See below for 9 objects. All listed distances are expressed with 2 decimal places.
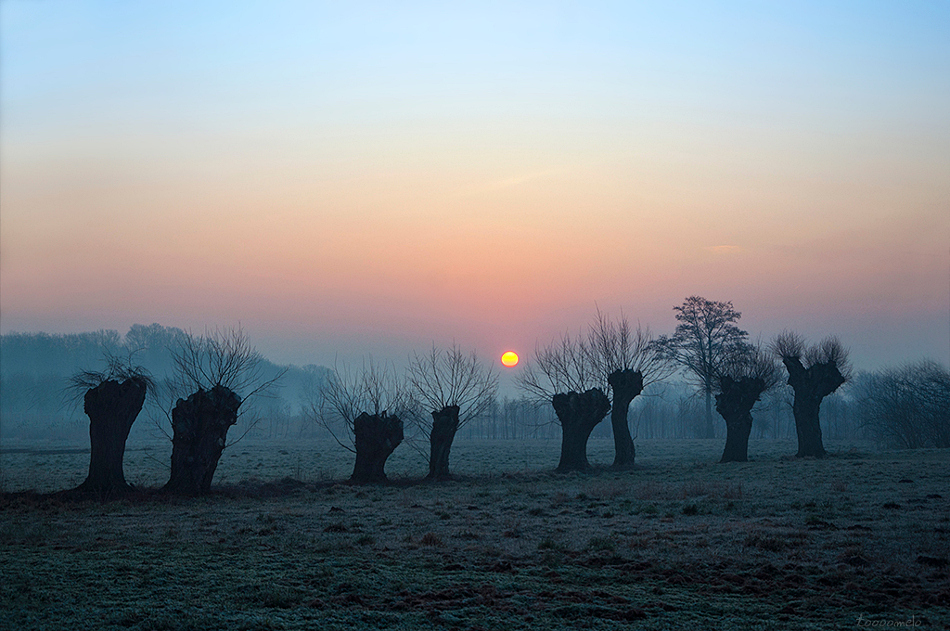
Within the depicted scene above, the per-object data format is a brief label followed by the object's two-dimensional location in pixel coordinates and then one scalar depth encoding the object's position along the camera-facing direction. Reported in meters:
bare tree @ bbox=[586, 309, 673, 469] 35.44
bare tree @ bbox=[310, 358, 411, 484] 29.17
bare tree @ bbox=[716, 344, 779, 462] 37.12
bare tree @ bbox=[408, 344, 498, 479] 30.81
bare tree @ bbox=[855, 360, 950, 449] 44.75
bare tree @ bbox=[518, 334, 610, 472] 34.19
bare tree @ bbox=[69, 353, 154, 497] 23.19
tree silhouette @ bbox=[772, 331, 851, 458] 37.56
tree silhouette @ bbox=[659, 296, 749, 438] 61.75
